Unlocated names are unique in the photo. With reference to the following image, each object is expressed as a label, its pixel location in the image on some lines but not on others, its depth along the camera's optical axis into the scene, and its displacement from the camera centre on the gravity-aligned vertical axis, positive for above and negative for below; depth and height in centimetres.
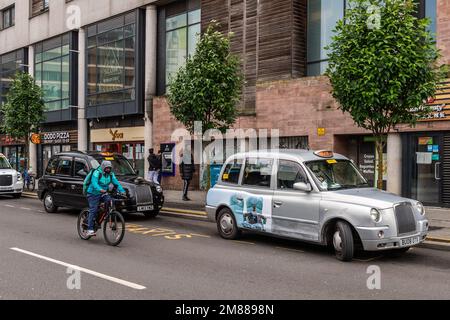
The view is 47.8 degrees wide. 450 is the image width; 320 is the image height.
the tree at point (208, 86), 1566 +225
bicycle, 937 -126
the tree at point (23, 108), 2452 +237
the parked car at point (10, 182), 1968 -100
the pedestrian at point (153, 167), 1942 -38
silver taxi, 778 -78
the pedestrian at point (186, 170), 1742 -43
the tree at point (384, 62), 1044 +202
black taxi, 1280 -74
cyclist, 953 -59
